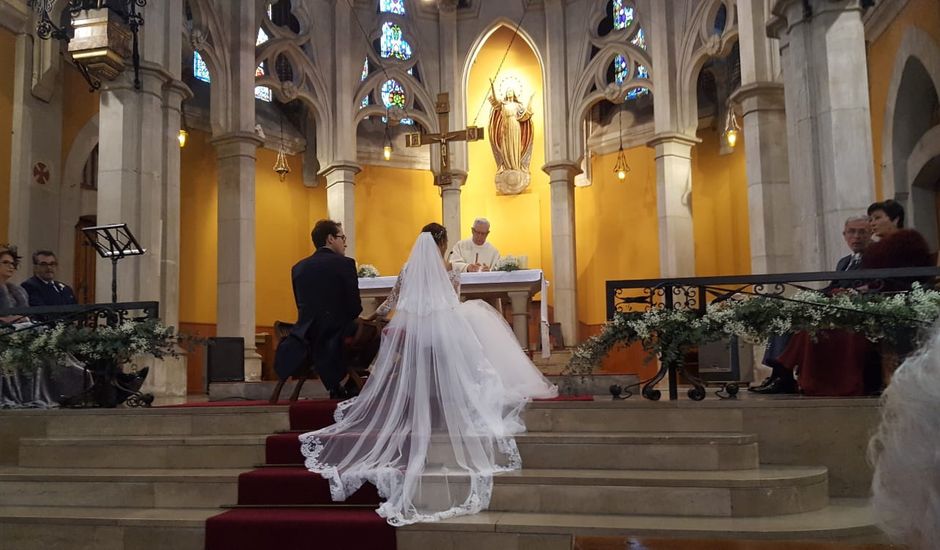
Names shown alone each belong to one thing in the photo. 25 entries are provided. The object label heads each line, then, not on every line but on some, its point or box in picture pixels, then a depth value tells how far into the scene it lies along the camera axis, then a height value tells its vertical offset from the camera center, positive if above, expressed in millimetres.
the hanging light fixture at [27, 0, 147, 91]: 8570 +3298
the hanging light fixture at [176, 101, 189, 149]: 14047 +3939
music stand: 7301 +997
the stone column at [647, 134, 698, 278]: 13180 +2206
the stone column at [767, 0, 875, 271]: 7539 +1988
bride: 5008 -463
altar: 10117 +733
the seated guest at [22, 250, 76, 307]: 7793 +665
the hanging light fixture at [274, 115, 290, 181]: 13984 +3136
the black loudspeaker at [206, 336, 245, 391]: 10594 -98
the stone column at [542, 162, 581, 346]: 14648 +1713
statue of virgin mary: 15602 +3873
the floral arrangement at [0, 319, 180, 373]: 6914 +101
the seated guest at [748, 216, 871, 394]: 6863 +628
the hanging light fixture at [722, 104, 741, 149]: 12539 +3301
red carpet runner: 4730 -968
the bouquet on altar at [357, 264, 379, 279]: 10852 +1010
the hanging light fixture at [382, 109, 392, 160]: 14289 +3390
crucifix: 12977 +3317
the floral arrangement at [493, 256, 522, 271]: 10430 +1039
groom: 6828 +258
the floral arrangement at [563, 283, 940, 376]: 5613 +153
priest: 10836 +1286
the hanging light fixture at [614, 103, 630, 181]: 15032 +3202
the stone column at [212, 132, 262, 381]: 12602 +1722
